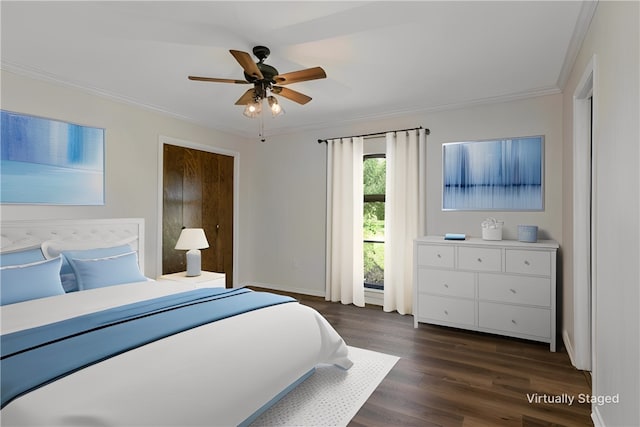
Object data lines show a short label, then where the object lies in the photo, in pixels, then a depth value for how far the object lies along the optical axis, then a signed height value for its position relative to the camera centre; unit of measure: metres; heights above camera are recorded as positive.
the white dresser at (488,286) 3.10 -0.69
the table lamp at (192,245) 3.79 -0.35
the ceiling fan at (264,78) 2.40 +1.02
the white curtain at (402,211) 4.12 +0.05
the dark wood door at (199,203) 4.29 +0.15
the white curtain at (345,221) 4.52 -0.09
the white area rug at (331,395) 2.02 -1.21
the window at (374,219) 4.59 -0.05
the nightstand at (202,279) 3.60 -0.71
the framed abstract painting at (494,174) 3.58 +0.46
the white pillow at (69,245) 2.93 -0.30
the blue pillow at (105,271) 2.81 -0.50
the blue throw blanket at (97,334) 1.38 -0.63
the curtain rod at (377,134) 4.09 +1.06
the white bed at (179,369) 1.29 -0.73
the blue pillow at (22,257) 2.54 -0.34
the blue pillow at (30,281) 2.38 -0.50
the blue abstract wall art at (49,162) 2.93 +0.49
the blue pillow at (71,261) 2.85 -0.41
